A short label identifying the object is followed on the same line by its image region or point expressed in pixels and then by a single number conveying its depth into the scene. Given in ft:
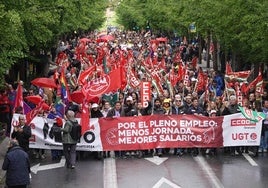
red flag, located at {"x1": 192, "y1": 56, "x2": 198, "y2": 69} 117.77
